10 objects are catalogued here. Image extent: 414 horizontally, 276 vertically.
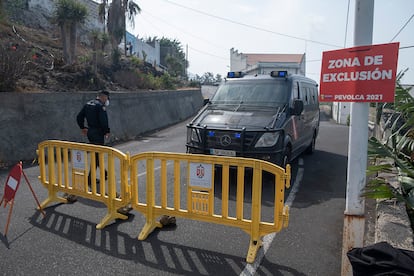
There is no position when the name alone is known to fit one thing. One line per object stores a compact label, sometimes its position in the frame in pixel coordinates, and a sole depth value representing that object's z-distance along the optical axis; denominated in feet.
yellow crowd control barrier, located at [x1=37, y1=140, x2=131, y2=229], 15.42
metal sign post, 8.83
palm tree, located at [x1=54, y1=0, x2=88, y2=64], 47.21
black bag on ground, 7.93
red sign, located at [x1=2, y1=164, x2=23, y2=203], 15.37
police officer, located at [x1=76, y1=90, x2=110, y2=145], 21.27
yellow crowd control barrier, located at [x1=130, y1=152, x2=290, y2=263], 12.55
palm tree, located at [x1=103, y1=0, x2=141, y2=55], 79.61
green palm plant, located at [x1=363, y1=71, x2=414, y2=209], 11.59
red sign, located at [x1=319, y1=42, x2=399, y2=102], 8.48
